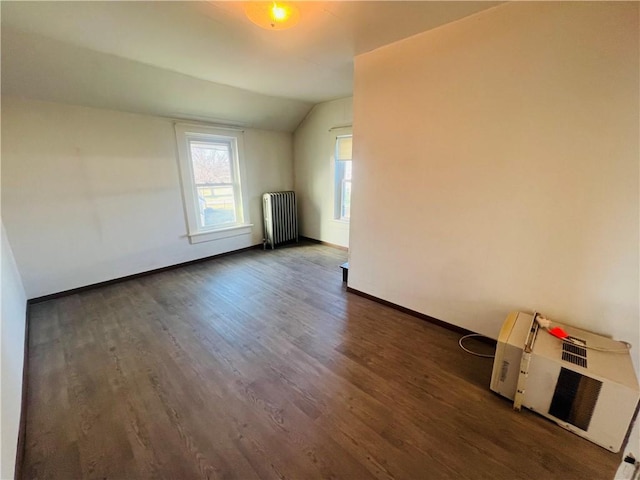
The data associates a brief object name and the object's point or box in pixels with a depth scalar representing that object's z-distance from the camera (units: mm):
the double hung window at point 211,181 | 3643
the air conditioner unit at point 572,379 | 1236
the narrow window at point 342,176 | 4113
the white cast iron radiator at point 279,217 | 4532
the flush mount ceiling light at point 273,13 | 1437
